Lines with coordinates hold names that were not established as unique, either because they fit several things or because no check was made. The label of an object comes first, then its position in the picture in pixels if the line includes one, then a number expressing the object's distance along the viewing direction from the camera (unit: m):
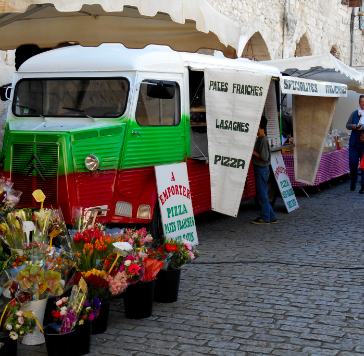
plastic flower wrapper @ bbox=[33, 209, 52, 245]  4.38
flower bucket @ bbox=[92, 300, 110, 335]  4.16
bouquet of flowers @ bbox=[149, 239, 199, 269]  4.83
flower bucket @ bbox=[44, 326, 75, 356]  3.69
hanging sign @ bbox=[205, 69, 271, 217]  6.93
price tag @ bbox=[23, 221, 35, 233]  4.34
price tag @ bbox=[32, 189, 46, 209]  4.49
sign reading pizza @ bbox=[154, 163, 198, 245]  6.57
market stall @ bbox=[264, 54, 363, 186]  10.15
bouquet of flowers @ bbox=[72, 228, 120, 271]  4.14
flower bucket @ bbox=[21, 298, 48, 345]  3.84
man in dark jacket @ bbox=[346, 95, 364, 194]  11.99
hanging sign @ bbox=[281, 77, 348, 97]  8.20
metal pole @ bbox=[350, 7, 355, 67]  26.42
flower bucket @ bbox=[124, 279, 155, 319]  4.46
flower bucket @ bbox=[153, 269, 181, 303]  4.85
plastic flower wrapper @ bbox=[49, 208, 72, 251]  4.63
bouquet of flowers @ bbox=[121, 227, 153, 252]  4.46
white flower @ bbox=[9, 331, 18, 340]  3.56
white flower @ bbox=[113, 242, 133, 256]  4.07
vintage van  5.96
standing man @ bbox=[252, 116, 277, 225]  8.23
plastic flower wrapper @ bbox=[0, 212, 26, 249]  4.32
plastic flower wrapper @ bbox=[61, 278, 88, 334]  3.68
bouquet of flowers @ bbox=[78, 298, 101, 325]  3.80
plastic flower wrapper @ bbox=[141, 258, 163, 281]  4.51
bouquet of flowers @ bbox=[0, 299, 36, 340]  3.57
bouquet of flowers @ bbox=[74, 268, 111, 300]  4.04
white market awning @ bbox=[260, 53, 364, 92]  11.94
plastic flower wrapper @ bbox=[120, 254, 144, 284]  4.17
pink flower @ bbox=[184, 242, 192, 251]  4.92
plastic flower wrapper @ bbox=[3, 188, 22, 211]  5.05
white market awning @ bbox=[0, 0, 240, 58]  5.46
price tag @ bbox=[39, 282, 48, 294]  3.80
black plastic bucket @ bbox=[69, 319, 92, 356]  3.82
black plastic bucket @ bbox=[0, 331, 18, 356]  3.64
